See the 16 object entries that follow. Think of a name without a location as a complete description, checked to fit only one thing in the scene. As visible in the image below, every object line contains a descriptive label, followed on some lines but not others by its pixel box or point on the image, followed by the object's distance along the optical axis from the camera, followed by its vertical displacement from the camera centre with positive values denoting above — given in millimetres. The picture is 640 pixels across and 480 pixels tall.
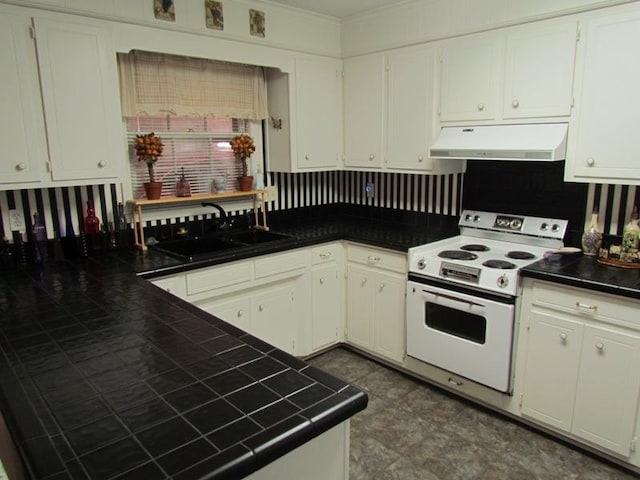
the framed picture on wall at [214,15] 2982 +939
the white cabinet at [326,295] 3438 -1036
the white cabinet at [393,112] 3215 +340
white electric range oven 2582 -795
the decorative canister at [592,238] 2648 -471
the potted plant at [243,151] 3443 +64
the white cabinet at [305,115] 3537 +345
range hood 2523 +82
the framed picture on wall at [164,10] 2771 +904
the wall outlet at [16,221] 2615 -330
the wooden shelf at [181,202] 2926 -283
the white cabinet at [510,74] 2539 +488
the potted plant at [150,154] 2955 +44
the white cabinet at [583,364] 2209 -1051
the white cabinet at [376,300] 3205 -1030
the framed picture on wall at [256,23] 3205 +948
